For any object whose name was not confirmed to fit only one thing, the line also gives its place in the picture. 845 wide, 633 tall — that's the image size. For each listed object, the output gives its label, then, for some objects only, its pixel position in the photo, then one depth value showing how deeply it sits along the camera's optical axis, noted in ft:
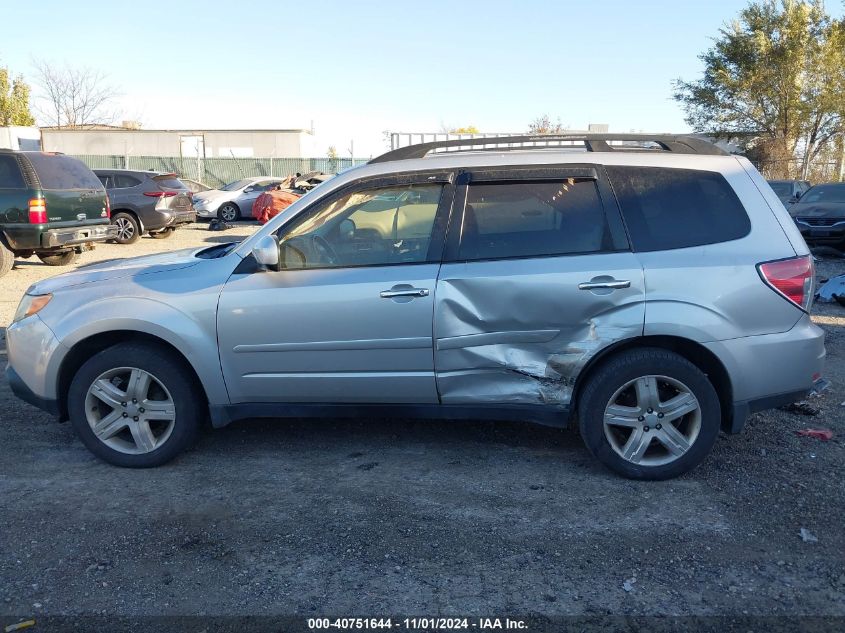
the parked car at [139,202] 51.62
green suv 34.12
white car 74.23
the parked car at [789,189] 57.18
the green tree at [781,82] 95.35
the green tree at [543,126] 138.92
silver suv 12.63
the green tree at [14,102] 151.12
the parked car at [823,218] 44.16
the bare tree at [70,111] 175.83
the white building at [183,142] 127.65
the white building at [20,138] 120.37
